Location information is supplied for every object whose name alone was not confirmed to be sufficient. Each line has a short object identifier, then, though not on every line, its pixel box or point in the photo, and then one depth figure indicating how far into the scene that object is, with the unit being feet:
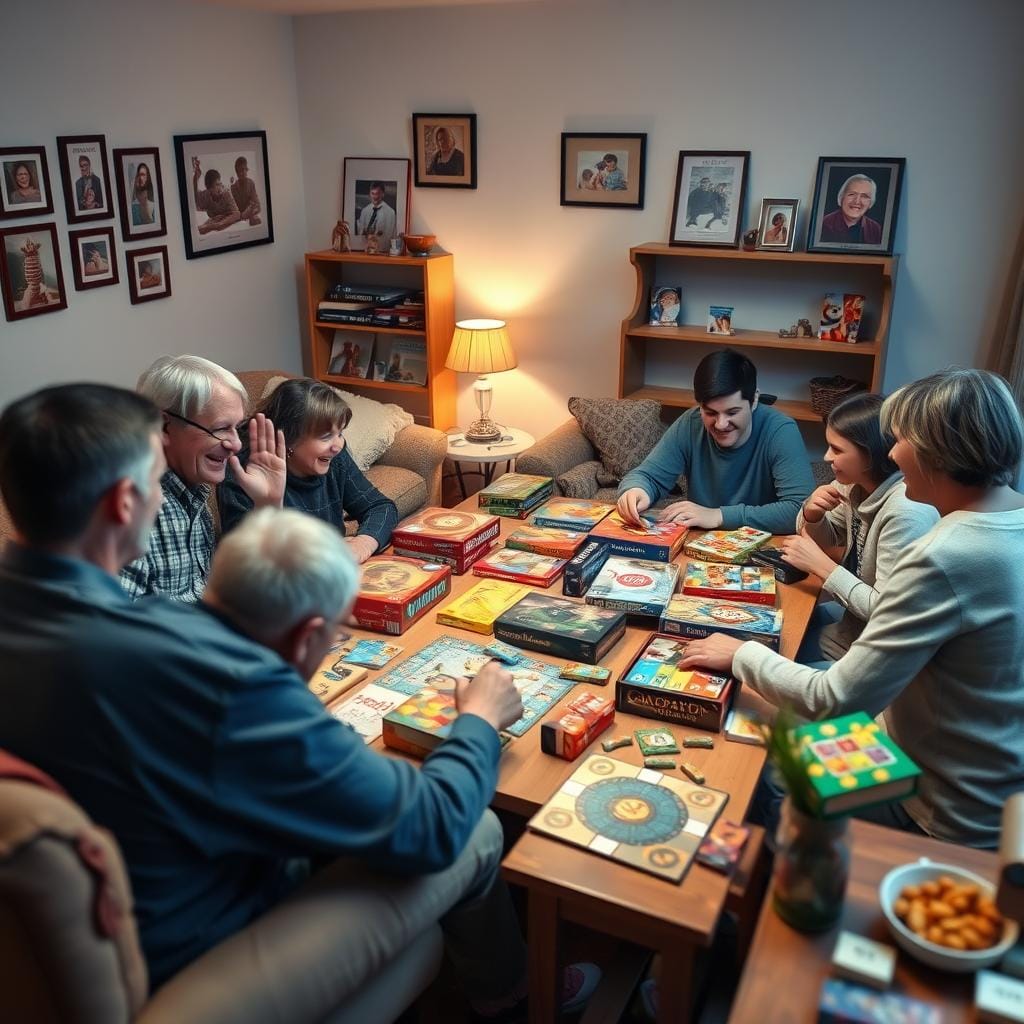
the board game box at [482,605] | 6.93
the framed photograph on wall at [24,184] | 11.02
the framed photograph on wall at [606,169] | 14.16
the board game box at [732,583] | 7.33
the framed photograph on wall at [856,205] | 12.78
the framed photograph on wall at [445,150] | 15.15
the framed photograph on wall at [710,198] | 13.58
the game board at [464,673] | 5.97
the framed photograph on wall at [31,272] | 11.18
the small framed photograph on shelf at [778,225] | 13.30
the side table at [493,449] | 14.49
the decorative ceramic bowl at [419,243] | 15.28
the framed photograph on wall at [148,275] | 13.11
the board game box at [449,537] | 8.00
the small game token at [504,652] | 6.51
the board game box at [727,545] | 8.03
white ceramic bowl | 3.75
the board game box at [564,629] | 6.52
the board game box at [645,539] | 7.98
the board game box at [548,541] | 8.12
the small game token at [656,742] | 5.52
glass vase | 4.03
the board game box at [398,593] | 6.93
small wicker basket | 13.08
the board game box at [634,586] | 7.06
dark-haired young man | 9.16
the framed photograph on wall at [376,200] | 15.84
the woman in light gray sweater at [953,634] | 5.33
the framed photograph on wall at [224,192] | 13.91
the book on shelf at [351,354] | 16.39
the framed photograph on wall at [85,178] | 11.86
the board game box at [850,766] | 3.92
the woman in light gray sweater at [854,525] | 7.11
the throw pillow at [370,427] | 13.98
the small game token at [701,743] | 5.59
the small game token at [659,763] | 5.40
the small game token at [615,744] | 5.57
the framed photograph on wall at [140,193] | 12.75
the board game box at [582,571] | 7.35
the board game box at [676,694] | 5.73
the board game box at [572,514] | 8.71
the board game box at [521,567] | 7.67
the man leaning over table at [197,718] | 3.82
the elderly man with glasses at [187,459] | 7.06
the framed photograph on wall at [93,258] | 12.15
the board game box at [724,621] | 6.61
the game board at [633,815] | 4.71
